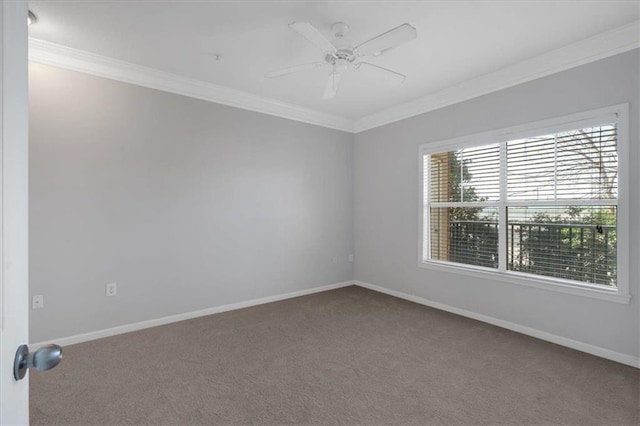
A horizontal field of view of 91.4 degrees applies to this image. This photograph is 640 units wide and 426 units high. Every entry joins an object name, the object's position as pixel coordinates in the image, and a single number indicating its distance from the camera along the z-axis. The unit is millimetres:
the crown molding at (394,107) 2650
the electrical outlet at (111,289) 3094
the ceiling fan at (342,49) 2043
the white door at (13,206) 571
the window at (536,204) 2693
